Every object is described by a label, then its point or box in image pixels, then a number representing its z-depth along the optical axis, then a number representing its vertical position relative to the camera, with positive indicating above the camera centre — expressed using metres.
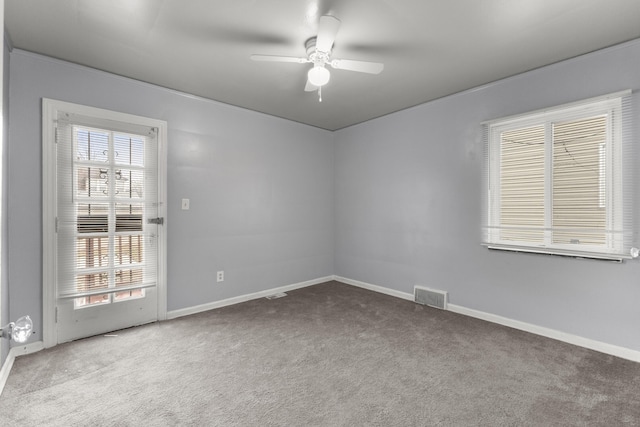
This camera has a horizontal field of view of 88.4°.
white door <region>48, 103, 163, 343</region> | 2.85 -0.14
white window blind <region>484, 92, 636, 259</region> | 2.62 +0.28
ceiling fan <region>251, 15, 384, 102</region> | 2.21 +1.10
